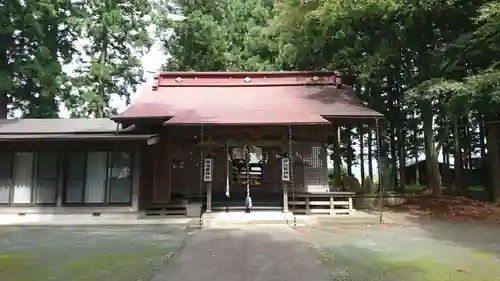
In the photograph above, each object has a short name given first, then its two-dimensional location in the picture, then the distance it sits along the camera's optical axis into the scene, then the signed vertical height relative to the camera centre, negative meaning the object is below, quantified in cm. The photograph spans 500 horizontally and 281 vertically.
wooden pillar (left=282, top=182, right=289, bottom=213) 1204 -45
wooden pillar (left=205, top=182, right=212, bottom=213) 1211 -46
